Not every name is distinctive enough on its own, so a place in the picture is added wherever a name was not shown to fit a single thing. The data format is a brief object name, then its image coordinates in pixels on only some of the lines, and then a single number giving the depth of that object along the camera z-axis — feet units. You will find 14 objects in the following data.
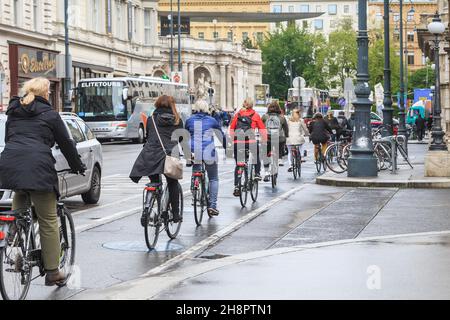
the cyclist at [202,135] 48.83
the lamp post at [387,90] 109.17
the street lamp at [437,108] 78.18
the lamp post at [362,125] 77.30
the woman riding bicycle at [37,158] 28.68
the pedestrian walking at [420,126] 184.96
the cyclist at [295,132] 87.39
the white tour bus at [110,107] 173.27
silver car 55.77
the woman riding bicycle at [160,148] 40.75
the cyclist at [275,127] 76.38
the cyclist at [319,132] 94.89
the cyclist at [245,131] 60.39
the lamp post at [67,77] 158.30
